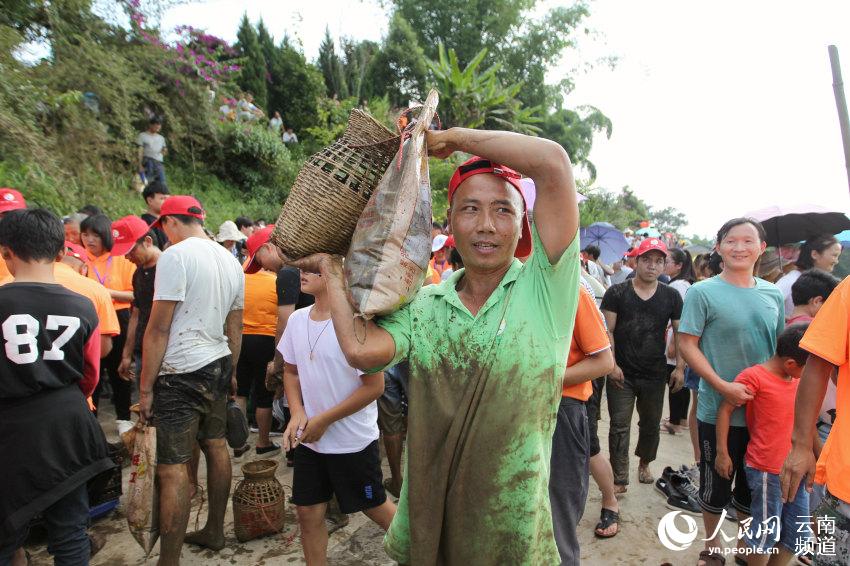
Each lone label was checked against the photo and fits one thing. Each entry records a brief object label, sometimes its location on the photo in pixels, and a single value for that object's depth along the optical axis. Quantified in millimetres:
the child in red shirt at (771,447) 3045
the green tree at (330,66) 22938
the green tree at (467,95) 19125
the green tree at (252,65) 18312
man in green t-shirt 1577
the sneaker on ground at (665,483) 4556
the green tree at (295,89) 19359
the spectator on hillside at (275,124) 17172
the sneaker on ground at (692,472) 4593
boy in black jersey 2617
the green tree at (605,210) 21047
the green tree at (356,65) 23484
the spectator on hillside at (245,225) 9602
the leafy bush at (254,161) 14656
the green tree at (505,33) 26703
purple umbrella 9570
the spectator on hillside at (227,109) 14695
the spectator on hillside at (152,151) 11258
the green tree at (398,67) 23859
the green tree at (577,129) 27906
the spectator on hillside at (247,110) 15453
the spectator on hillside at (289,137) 17694
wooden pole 3578
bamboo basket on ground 3672
